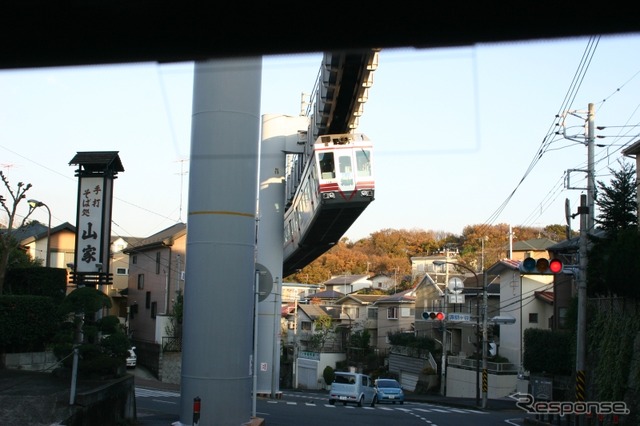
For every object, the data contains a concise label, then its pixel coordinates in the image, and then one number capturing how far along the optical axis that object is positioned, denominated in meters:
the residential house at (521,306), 46.12
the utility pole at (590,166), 23.88
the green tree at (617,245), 21.95
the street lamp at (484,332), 36.69
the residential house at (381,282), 87.19
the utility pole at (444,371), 46.38
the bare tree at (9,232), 20.91
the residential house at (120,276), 56.44
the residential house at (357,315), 65.56
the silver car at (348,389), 31.67
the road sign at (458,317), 36.22
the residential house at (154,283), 46.10
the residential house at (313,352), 60.91
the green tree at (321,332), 63.25
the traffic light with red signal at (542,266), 20.02
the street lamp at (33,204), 26.52
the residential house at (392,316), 61.66
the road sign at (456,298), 44.31
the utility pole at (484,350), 36.25
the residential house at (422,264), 79.50
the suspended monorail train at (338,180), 26.30
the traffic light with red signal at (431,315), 37.84
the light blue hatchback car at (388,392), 37.47
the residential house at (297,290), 92.97
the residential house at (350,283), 86.12
